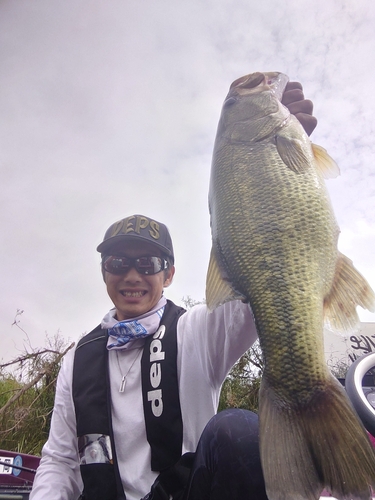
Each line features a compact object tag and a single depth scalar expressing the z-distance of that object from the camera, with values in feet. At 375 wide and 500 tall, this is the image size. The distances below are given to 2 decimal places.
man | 1.50
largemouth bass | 0.97
